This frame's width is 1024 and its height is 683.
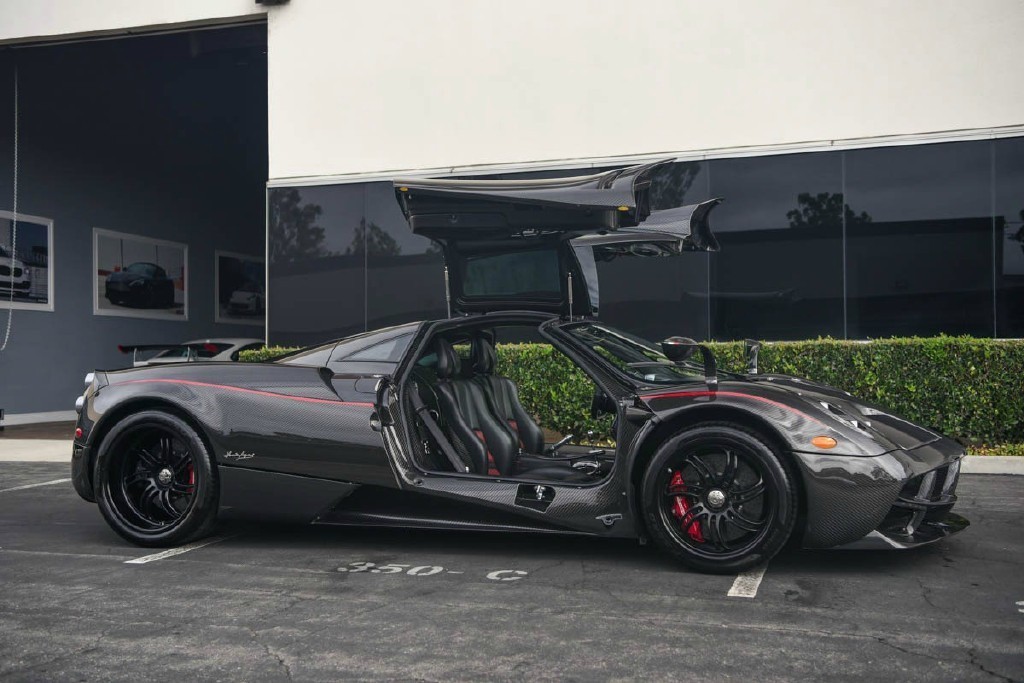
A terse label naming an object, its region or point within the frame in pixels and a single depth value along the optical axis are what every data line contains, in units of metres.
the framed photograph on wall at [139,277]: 18.33
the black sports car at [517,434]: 4.44
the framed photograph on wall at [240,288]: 21.56
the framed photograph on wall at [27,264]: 16.22
